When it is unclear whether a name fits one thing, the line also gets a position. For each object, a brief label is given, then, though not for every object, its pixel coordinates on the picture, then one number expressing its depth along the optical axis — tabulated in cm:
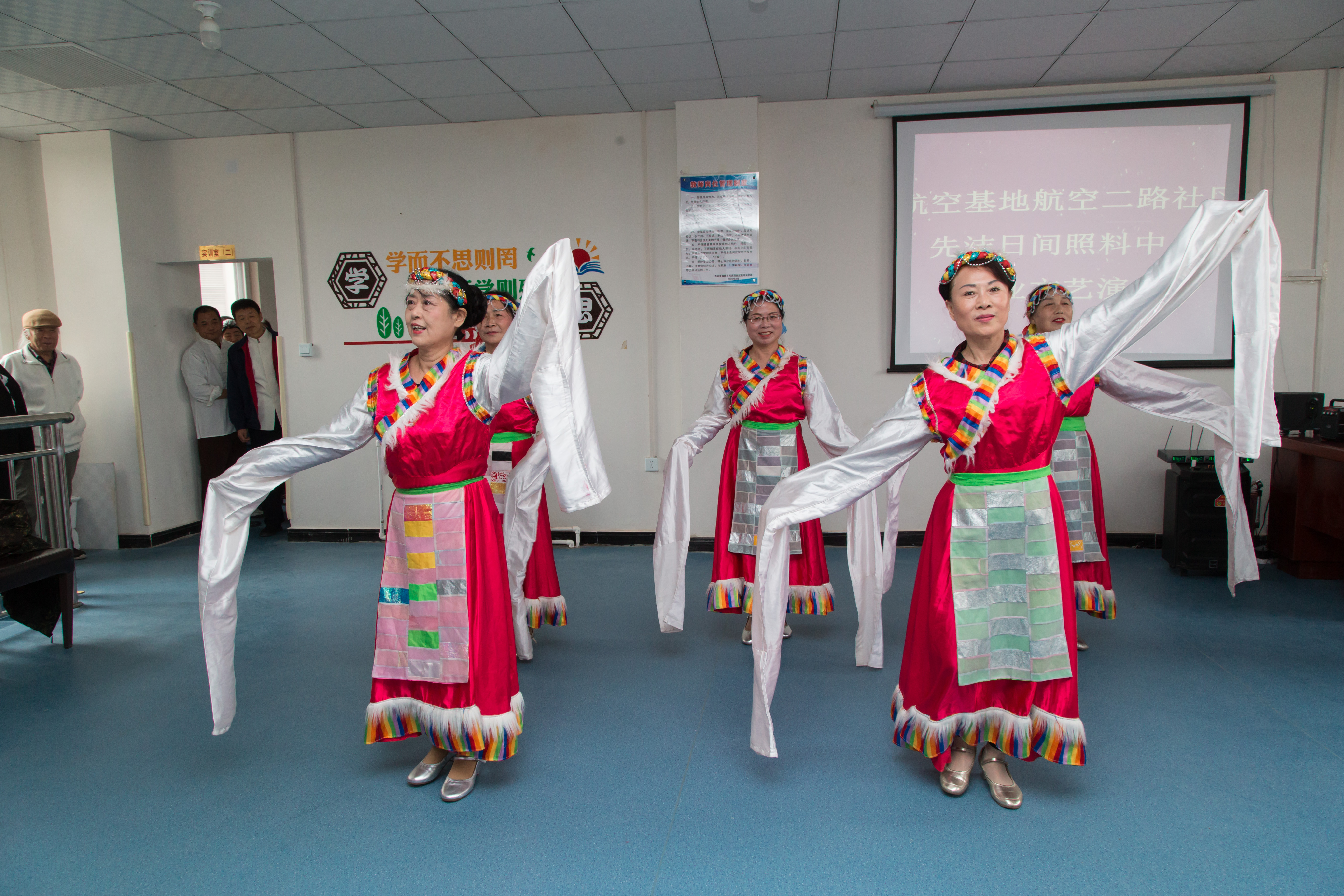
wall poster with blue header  482
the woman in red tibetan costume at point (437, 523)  213
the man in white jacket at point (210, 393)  573
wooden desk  389
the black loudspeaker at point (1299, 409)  402
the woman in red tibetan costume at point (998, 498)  189
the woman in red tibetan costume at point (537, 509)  322
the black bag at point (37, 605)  353
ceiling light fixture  343
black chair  322
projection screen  457
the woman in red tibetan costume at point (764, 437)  328
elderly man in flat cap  486
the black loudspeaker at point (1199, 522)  410
